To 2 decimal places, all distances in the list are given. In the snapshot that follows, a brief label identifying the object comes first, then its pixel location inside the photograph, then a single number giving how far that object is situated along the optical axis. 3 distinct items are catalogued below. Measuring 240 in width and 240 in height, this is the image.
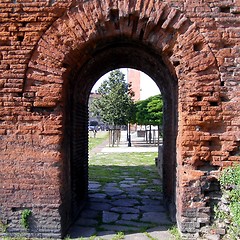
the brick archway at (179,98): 4.66
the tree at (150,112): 19.86
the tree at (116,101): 22.84
